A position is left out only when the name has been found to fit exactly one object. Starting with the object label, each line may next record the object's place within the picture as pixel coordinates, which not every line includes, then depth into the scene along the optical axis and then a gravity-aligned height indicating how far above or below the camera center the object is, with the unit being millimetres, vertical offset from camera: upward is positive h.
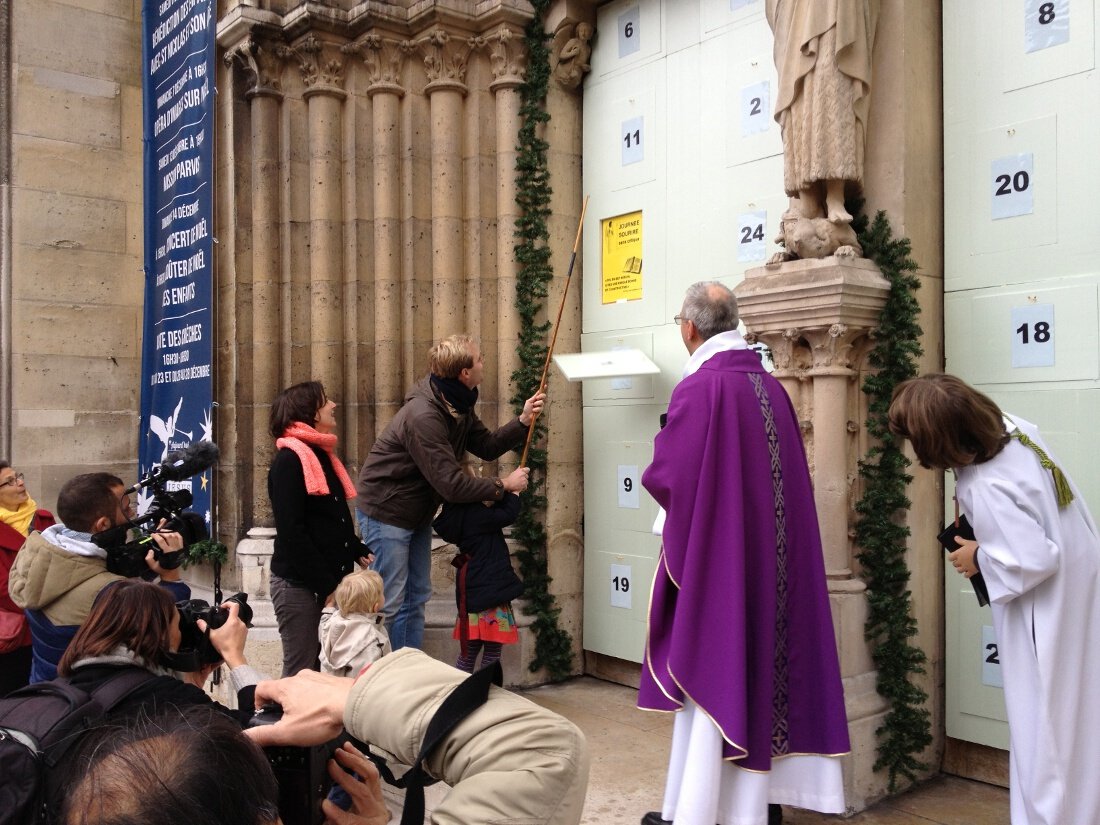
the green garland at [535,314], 5512 +474
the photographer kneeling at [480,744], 1084 -374
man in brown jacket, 4441 -345
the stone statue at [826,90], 3795 +1156
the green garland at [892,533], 3848 -497
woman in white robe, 2861 -522
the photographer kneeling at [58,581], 2918 -504
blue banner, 5906 +1032
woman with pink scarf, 3973 -467
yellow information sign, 5410 +766
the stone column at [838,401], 3771 -3
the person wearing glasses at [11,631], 3721 -817
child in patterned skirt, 4637 -795
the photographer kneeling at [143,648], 1902 -472
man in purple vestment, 3188 -671
